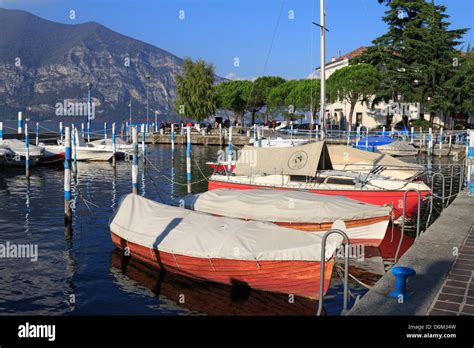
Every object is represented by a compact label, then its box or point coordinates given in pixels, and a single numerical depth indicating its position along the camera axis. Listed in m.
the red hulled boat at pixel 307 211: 17.81
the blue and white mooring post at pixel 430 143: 53.00
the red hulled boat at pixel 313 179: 21.55
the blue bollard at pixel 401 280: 8.20
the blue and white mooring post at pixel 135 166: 22.17
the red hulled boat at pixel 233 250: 12.59
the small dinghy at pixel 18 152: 41.81
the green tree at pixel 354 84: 67.88
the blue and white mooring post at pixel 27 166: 36.78
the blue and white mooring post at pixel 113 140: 46.20
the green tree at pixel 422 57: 65.38
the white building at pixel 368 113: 68.75
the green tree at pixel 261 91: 98.69
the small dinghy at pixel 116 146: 49.44
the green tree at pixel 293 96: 80.31
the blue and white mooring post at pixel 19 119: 47.89
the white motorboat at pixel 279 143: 45.00
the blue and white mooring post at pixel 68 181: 20.56
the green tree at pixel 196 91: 89.88
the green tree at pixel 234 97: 98.00
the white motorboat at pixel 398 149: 49.53
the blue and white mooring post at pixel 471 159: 20.97
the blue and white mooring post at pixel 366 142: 50.39
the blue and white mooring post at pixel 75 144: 39.63
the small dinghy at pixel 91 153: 48.75
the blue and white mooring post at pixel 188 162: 30.84
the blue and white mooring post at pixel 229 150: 32.23
